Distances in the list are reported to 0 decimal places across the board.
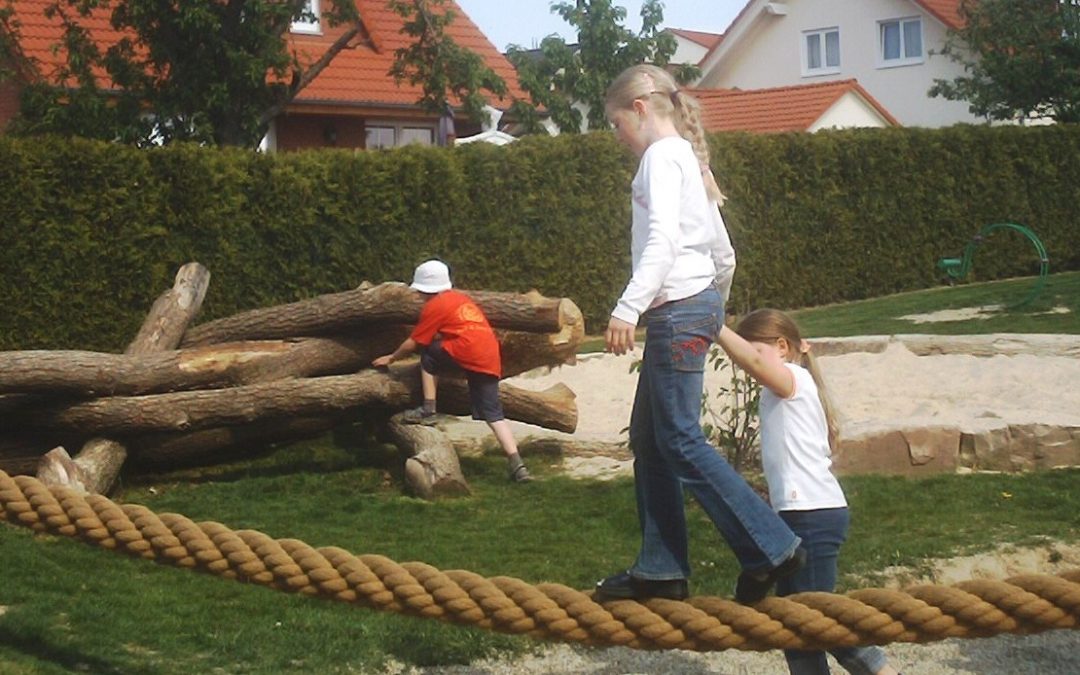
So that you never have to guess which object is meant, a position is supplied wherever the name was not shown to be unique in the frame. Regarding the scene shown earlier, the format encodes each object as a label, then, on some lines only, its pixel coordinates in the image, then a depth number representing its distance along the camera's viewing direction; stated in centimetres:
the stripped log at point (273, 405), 933
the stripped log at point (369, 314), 1024
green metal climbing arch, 2016
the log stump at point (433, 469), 929
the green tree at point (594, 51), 3453
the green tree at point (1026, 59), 3008
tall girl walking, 466
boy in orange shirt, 991
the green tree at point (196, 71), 1888
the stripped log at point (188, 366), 907
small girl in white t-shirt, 506
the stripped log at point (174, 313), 1045
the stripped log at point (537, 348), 1056
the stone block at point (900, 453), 948
